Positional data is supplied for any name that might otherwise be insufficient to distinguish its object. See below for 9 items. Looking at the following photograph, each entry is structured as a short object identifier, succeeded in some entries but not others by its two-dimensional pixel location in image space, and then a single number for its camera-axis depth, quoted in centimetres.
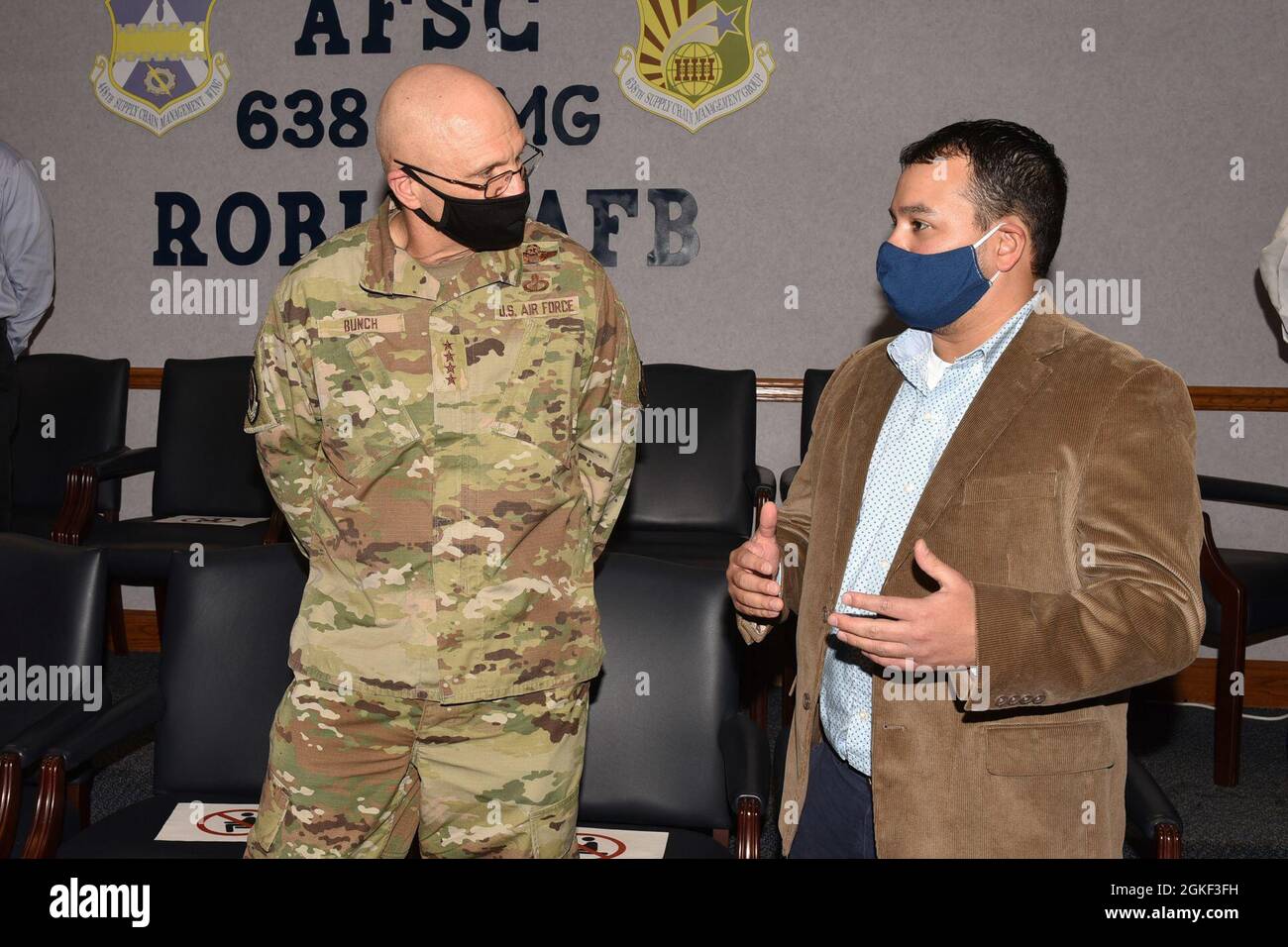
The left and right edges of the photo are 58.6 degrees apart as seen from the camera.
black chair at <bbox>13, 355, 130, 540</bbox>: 429
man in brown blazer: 122
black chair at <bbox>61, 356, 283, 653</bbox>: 418
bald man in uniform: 172
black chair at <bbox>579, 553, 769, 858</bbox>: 210
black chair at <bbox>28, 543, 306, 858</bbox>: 218
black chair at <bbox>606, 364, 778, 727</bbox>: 391
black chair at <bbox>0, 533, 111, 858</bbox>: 220
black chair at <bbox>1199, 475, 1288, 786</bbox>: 344
